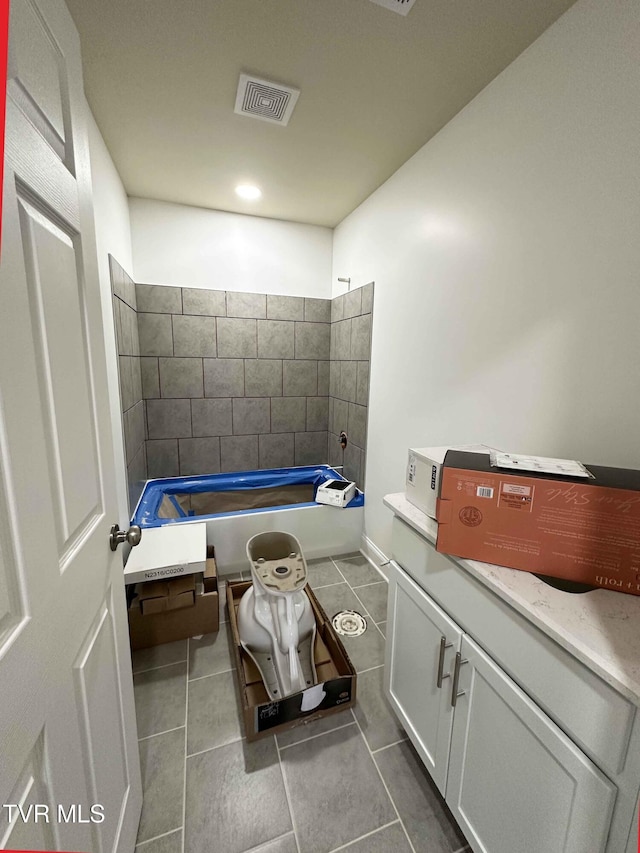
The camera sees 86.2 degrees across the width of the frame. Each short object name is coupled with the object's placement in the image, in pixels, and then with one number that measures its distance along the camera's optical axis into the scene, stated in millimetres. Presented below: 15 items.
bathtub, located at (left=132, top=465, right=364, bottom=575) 2322
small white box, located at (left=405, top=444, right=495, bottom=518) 1032
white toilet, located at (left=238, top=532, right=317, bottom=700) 1409
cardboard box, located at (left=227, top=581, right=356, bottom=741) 1254
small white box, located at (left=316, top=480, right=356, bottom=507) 2465
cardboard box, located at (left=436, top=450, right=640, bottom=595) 756
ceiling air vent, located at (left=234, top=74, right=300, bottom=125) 1409
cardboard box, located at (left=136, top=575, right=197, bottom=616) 1703
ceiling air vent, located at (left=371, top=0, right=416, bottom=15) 1072
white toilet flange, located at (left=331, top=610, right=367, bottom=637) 1849
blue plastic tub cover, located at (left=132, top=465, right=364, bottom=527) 2473
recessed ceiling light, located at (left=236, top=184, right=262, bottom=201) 2279
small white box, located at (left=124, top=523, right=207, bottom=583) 1688
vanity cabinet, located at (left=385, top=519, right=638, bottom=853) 625
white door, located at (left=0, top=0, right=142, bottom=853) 480
